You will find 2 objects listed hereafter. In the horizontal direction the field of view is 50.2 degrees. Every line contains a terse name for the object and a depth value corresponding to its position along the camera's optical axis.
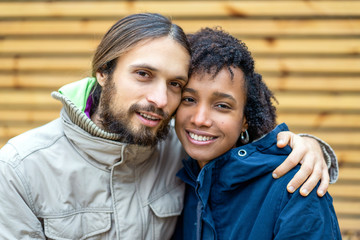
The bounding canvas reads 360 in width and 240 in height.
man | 2.09
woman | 2.06
